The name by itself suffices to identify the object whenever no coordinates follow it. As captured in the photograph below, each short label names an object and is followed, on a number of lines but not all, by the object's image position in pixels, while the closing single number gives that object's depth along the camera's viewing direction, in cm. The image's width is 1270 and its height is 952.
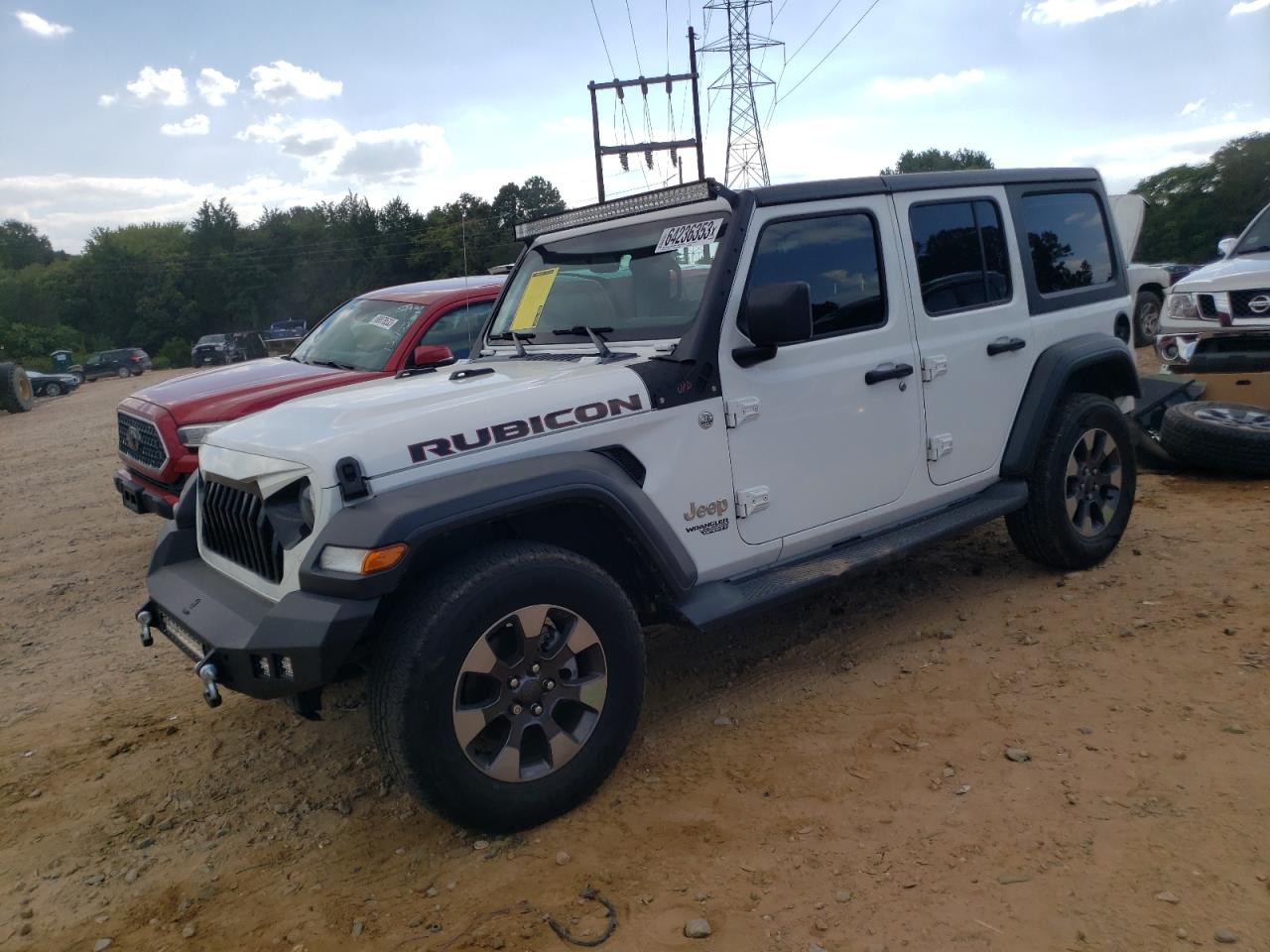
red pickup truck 600
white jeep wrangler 274
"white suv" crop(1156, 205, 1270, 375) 729
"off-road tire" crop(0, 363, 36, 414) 2309
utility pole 2308
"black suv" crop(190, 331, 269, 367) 3962
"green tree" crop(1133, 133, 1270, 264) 5166
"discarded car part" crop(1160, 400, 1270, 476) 630
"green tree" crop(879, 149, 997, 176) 7051
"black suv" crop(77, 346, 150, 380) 4209
